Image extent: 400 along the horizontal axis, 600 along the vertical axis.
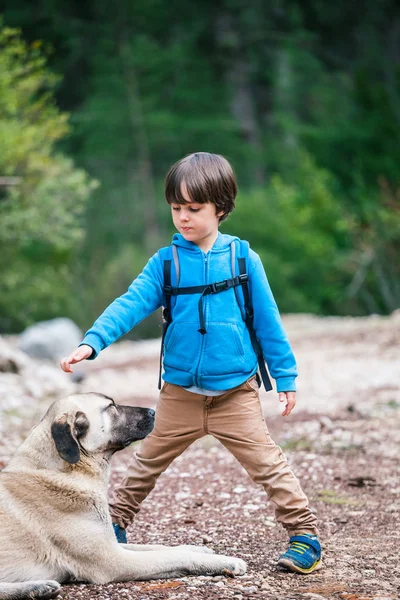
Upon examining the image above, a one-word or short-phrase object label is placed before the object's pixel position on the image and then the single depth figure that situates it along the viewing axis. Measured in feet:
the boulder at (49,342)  65.87
